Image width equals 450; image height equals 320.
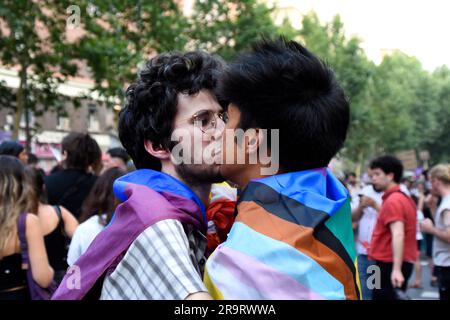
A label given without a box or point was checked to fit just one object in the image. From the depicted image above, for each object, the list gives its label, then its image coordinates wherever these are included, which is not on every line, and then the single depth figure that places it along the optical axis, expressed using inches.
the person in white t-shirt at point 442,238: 218.8
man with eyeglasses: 55.2
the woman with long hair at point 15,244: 139.9
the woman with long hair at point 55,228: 168.1
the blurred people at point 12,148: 224.7
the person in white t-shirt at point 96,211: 154.7
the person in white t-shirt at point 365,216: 257.0
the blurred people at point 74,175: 204.8
